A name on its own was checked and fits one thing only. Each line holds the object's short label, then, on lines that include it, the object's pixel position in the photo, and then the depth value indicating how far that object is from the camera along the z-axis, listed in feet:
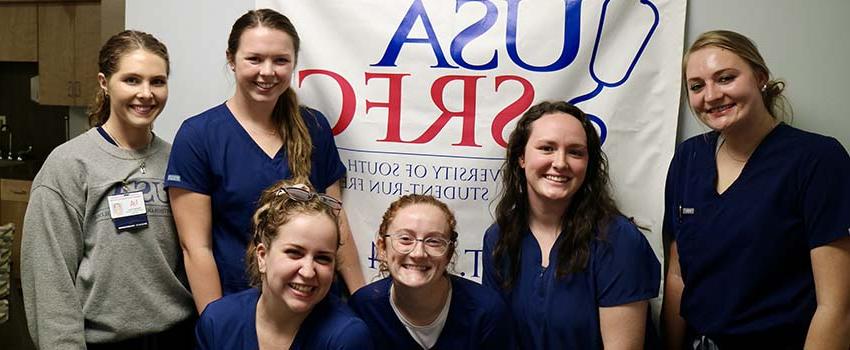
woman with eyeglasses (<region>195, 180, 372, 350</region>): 4.63
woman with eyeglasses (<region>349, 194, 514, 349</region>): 4.97
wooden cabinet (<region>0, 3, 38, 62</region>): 15.17
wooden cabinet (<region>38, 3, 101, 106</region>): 14.43
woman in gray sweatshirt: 5.17
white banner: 6.02
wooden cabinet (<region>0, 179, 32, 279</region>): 14.76
